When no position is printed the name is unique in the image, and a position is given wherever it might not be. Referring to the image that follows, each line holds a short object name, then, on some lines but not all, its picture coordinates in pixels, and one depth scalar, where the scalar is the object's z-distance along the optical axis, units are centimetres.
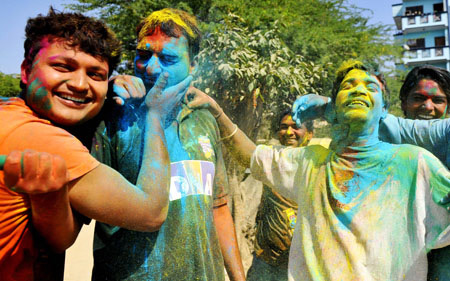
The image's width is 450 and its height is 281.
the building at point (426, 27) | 2680
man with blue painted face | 182
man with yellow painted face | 205
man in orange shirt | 146
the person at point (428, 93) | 279
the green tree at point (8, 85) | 1523
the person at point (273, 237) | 360
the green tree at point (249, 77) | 453
